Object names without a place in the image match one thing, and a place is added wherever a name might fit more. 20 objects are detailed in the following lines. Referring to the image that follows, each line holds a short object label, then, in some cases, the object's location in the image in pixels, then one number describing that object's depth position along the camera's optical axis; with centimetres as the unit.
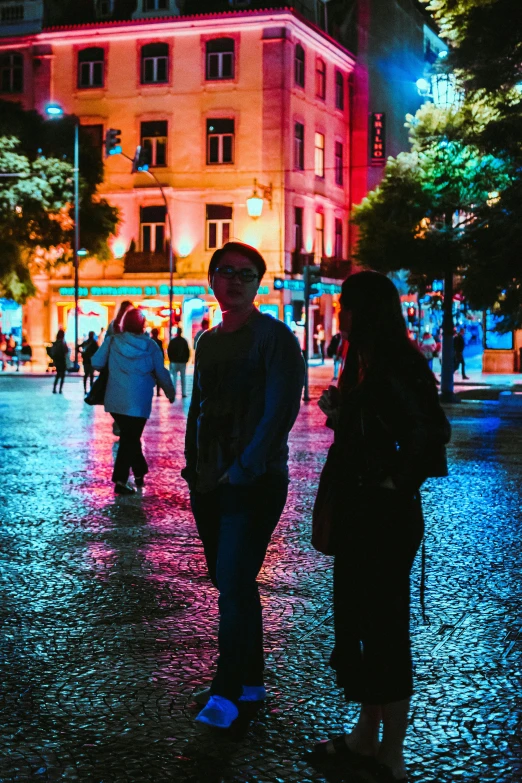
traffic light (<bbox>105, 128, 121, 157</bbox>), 3588
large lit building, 5056
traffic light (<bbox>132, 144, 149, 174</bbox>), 3766
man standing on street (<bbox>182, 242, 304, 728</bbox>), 444
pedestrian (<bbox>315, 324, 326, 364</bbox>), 5559
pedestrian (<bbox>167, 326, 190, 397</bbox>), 2661
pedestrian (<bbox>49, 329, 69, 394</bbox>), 3009
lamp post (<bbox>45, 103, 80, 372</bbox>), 4405
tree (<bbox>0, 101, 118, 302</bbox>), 4484
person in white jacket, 1034
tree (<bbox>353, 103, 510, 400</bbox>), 2672
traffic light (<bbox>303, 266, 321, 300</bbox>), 2609
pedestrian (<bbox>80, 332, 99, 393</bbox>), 2988
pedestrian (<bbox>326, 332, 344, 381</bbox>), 3788
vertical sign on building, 5834
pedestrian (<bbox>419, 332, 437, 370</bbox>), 3409
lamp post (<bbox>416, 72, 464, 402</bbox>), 2688
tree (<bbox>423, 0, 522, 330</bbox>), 2288
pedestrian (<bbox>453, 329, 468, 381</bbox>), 3719
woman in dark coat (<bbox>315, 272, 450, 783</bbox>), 385
